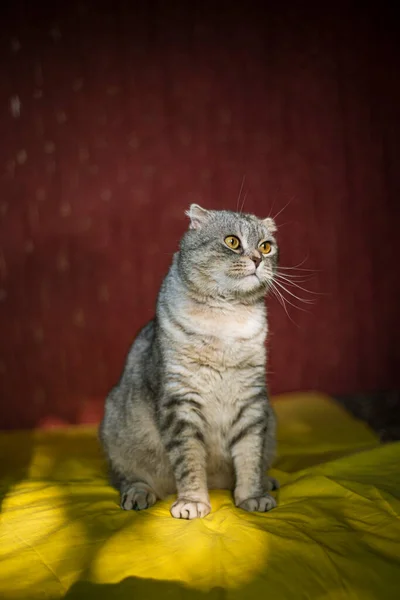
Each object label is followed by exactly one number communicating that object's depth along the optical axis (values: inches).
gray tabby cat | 62.6
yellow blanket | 43.7
